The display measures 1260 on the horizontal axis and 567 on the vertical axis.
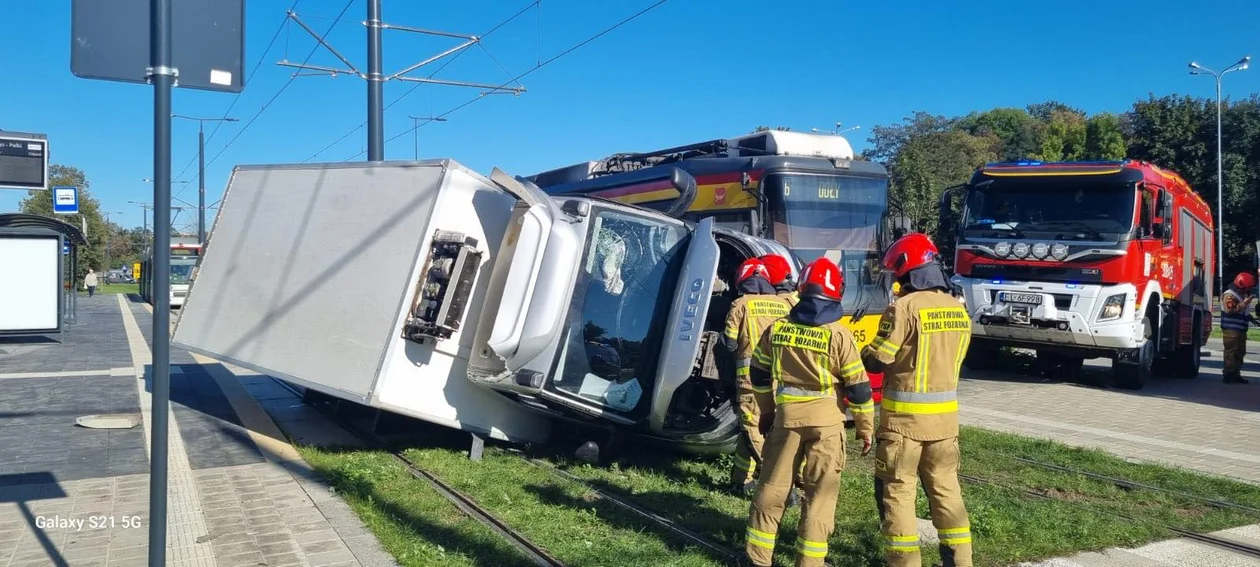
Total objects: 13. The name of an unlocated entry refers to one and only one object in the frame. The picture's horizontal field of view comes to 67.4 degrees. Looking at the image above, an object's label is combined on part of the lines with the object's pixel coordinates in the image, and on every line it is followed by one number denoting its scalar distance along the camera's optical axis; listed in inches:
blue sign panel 756.0
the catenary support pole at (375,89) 495.5
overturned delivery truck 266.4
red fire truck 492.1
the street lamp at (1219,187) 1193.4
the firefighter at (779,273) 279.0
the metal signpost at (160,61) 131.0
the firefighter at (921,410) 185.5
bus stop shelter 681.6
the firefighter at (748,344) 247.0
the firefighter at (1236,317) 539.8
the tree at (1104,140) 2050.9
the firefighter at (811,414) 187.3
